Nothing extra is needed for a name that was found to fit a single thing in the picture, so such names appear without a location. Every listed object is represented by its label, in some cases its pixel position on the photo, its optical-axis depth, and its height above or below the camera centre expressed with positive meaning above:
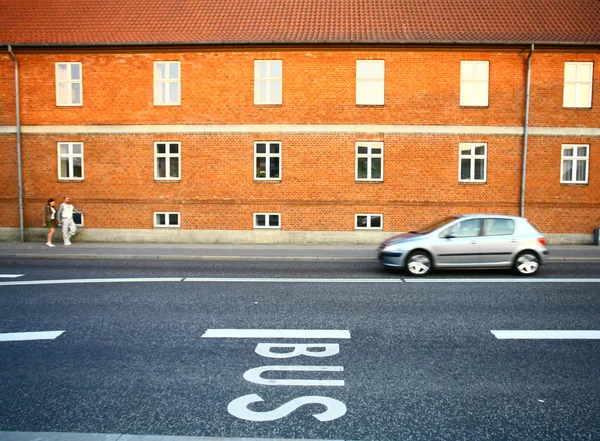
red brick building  17.94 +2.81
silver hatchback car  11.34 -1.43
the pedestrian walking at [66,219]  17.47 -0.94
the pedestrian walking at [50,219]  17.17 -0.94
